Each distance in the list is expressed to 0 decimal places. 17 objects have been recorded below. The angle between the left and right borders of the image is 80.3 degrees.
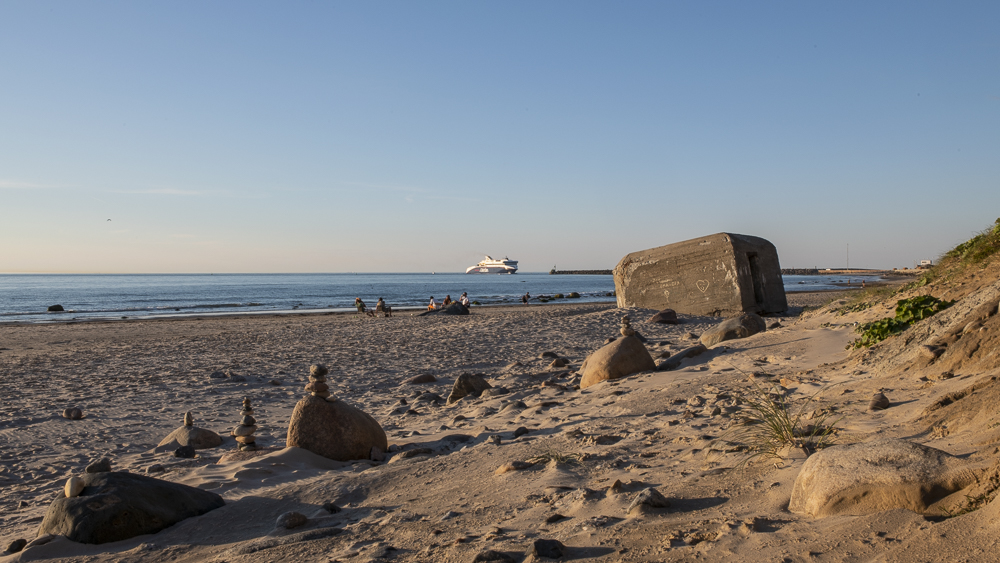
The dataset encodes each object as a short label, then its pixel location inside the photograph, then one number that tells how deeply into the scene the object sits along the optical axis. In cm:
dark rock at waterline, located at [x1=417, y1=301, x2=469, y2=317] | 2399
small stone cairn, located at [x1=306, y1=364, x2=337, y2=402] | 571
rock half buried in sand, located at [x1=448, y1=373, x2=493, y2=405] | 838
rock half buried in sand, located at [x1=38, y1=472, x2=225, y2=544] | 362
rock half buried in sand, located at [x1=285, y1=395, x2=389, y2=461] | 552
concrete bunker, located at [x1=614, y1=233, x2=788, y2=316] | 1847
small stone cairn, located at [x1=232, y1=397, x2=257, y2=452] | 575
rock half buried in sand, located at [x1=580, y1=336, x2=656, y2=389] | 790
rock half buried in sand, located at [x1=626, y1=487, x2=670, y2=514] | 316
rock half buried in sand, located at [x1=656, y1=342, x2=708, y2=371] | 811
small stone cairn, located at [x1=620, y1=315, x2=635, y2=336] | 879
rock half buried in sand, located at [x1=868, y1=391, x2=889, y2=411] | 438
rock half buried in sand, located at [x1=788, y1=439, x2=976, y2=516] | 255
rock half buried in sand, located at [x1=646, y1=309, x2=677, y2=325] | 1667
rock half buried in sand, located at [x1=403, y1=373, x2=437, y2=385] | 994
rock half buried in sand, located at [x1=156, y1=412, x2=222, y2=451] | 623
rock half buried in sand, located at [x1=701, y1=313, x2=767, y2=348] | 1003
